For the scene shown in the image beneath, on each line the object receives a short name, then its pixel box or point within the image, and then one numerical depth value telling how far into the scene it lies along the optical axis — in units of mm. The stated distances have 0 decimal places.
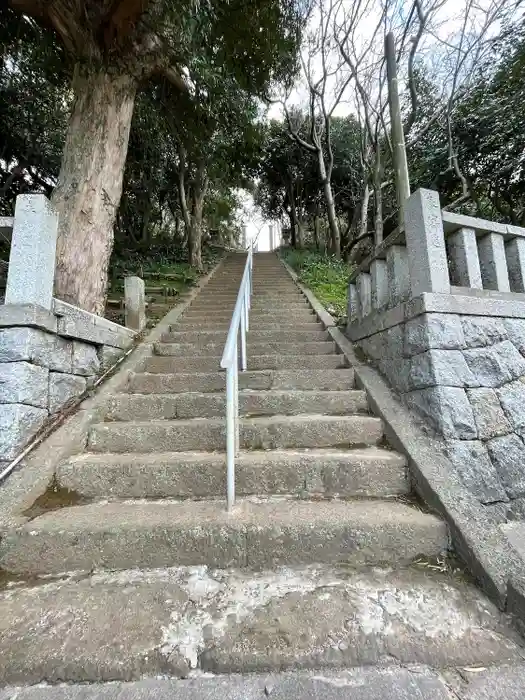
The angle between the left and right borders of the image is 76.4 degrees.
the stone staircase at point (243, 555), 1188
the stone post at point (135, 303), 4035
